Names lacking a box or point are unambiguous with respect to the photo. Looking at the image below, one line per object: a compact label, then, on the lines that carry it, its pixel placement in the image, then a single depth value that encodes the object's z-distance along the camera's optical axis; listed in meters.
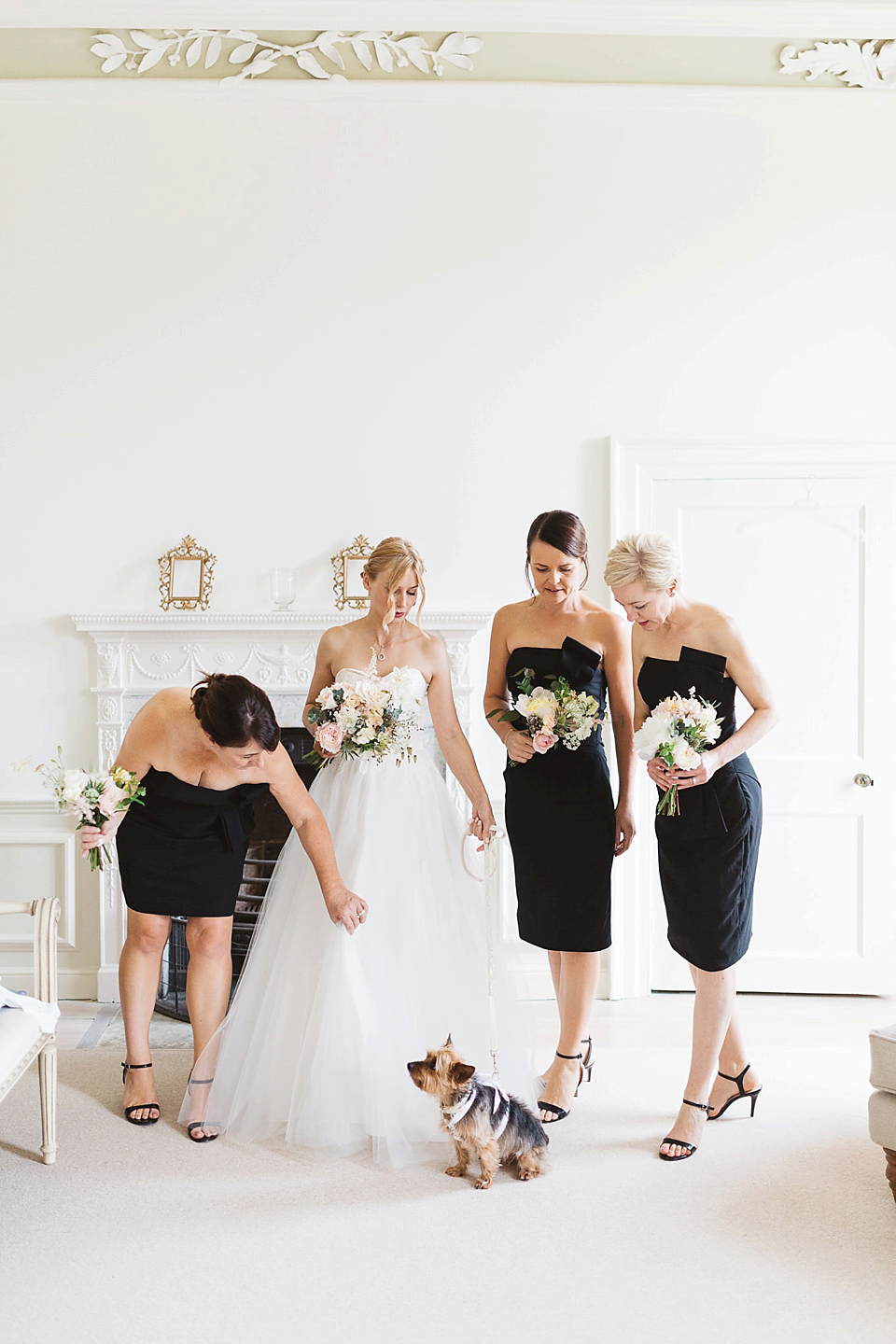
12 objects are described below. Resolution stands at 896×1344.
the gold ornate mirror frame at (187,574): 4.50
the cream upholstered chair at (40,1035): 2.53
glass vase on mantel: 4.45
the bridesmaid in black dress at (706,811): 2.91
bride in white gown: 2.94
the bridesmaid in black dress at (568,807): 3.21
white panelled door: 4.58
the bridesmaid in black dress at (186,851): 3.08
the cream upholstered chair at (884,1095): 2.63
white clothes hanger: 4.58
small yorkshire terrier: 2.63
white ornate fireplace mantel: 4.45
